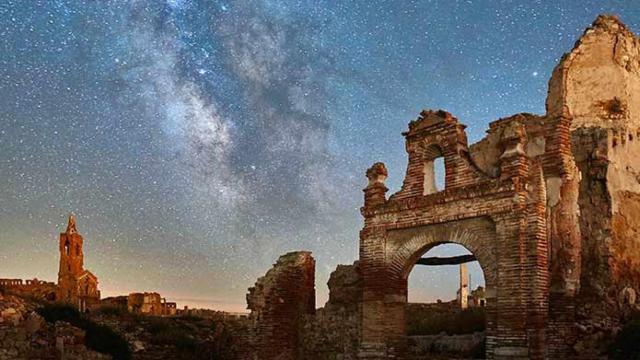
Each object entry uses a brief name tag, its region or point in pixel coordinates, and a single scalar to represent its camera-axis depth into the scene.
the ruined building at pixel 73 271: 52.12
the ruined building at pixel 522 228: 11.69
